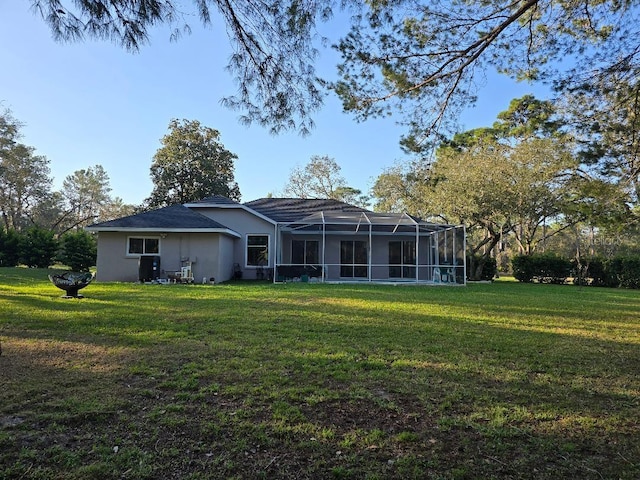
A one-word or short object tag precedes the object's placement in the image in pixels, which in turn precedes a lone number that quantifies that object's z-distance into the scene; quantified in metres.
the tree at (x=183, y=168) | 28.80
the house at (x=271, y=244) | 14.62
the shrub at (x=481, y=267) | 20.94
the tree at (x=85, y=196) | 45.71
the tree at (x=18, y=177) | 32.94
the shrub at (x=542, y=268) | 20.69
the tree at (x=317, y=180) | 35.34
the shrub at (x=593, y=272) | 19.98
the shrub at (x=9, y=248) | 21.58
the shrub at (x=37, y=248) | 21.73
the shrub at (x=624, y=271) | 18.98
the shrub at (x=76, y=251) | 20.64
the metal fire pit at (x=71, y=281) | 8.82
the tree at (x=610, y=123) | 5.99
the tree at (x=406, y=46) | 4.80
